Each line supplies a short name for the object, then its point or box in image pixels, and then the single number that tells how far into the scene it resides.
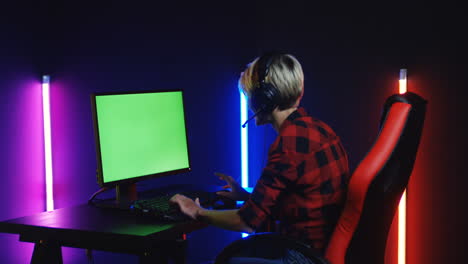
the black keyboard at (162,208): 2.13
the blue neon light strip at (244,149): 3.55
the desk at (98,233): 1.95
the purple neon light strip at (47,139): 3.60
